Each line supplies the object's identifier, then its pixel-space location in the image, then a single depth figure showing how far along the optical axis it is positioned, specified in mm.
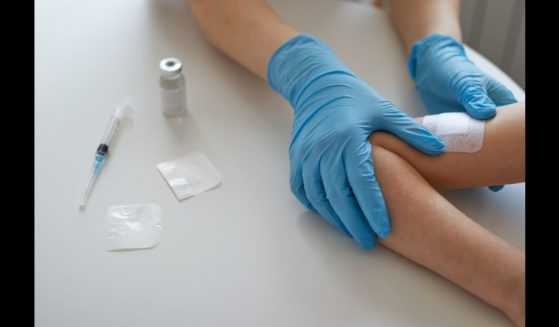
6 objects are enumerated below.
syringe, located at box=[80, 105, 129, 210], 1086
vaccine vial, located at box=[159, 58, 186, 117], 1182
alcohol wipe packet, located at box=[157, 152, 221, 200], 1105
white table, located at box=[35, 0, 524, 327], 938
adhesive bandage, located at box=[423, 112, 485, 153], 1055
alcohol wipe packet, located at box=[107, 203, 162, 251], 1013
